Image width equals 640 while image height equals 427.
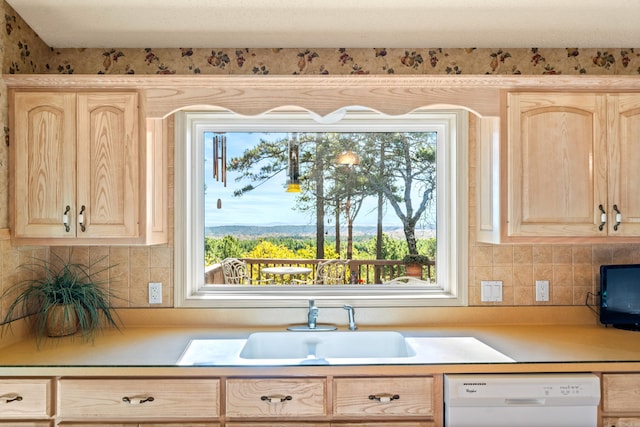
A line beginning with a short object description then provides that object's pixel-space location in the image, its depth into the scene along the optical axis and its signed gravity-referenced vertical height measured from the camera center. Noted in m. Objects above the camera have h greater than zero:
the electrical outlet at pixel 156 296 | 2.66 -0.39
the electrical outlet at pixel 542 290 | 2.68 -0.37
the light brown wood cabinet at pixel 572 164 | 2.34 +0.24
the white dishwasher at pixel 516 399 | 1.99 -0.69
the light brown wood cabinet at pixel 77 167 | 2.32 +0.23
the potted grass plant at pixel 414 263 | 2.88 -0.25
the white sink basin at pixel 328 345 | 2.50 -0.61
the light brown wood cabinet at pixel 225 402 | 2.00 -0.70
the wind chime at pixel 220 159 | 2.86 +0.33
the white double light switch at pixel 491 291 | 2.68 -0.37
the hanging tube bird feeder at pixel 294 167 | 2.87 +0.28
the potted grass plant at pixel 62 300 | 2.39 -0.38
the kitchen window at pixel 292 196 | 2.68 +0.13
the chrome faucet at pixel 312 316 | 2.55 -0.48
